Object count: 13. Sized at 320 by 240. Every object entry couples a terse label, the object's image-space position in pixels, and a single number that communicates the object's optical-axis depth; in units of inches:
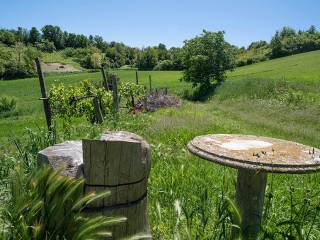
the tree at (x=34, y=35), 3776.6
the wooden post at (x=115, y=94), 367.4
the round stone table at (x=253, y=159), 84.1
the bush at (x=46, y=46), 3585.8
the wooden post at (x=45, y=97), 237.1
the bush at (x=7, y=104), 768.2
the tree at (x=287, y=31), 2835.6
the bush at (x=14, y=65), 2021.5
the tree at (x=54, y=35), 4004.7
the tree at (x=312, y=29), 2927.4
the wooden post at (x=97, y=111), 310.1
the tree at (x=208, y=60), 883.4
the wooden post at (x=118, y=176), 70.7
